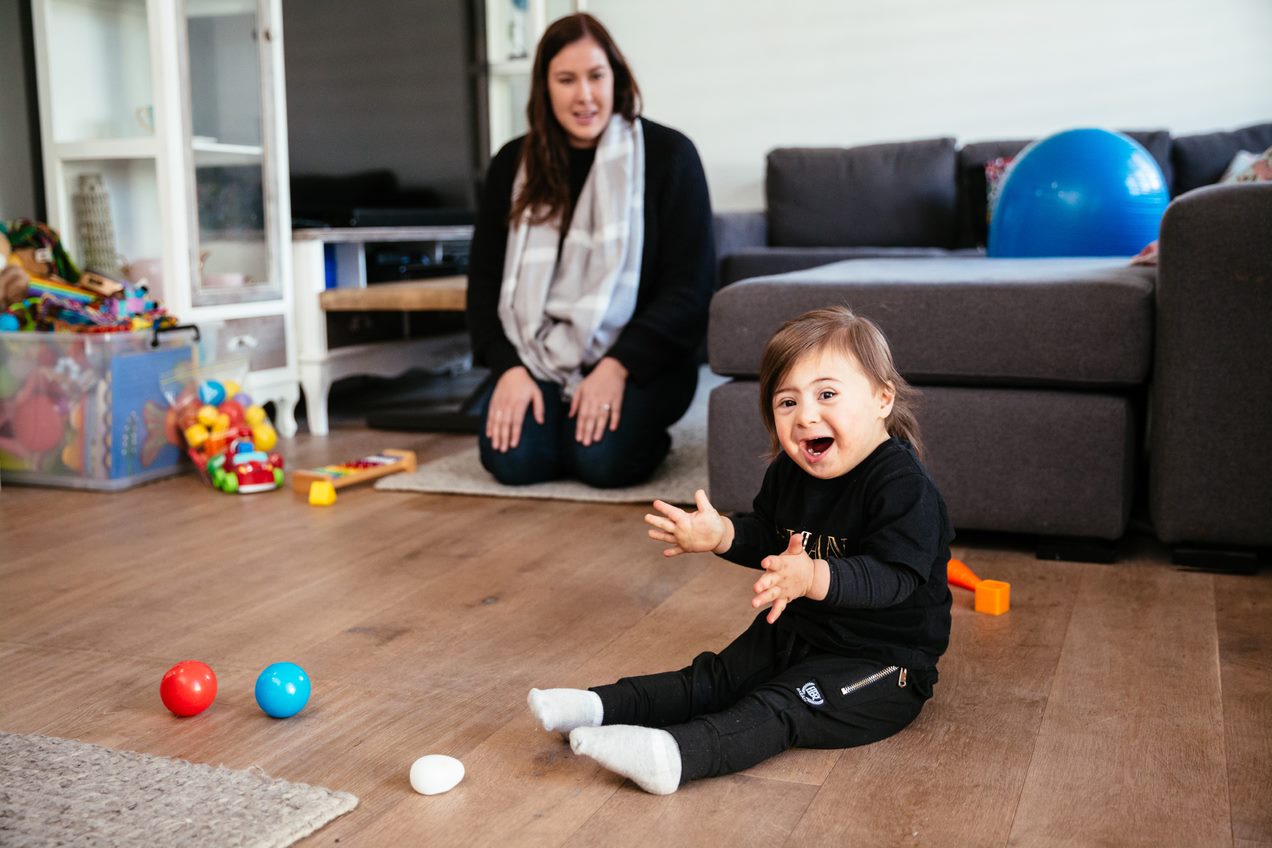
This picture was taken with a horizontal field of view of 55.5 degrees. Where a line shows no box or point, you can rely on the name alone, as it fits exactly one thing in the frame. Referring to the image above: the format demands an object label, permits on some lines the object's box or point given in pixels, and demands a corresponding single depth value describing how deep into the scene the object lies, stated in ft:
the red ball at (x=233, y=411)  8.68
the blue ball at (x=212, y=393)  8.64
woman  7.89
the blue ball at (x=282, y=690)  4.13
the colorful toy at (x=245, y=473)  8.09
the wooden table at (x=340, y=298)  10.12
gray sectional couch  5.78
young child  3.80
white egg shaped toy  3.58
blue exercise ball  8.51
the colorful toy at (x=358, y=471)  7.95
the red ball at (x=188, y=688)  4.16
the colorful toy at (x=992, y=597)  5.38
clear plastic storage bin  8.08
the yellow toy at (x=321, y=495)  7.71
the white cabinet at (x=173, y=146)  9.15
